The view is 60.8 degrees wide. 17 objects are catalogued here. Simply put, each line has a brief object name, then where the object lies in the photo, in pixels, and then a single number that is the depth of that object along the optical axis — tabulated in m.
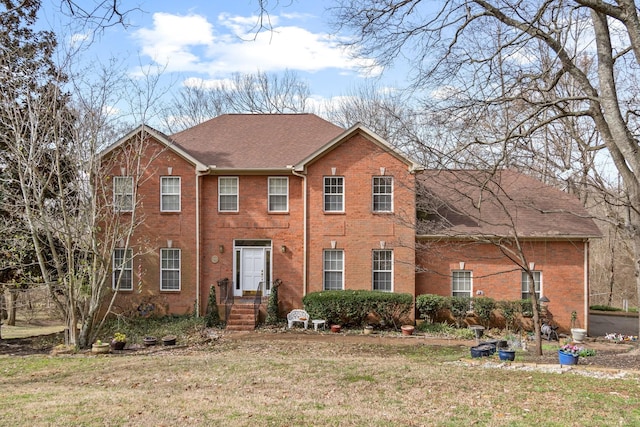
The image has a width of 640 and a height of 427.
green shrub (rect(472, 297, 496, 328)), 20.28
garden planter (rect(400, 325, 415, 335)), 19.33
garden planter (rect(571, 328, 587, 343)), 19.45
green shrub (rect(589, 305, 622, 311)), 30.97
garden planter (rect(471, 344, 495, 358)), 13.38
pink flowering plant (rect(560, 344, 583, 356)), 12.01
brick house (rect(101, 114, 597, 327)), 21.02
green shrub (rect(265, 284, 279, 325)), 20.31
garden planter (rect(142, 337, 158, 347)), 16.91
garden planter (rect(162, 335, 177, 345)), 16.66
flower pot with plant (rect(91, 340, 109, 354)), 15.56
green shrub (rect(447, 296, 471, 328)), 20.36
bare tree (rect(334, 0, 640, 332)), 10.29
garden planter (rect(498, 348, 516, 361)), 12.65
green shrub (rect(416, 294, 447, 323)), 20.41
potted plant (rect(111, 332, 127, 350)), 16.20
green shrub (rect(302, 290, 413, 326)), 19.95
